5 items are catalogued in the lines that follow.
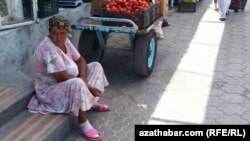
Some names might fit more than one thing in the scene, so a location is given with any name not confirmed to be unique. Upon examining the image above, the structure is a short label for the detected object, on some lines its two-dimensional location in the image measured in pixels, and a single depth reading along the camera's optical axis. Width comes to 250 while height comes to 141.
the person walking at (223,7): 8.71
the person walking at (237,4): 9.92
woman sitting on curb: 3.47
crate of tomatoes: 4.80
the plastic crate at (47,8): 5.32
